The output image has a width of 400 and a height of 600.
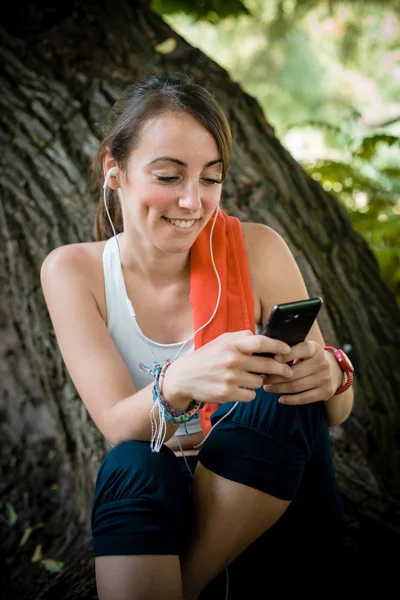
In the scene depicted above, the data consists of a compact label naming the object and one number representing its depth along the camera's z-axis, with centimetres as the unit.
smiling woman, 144
